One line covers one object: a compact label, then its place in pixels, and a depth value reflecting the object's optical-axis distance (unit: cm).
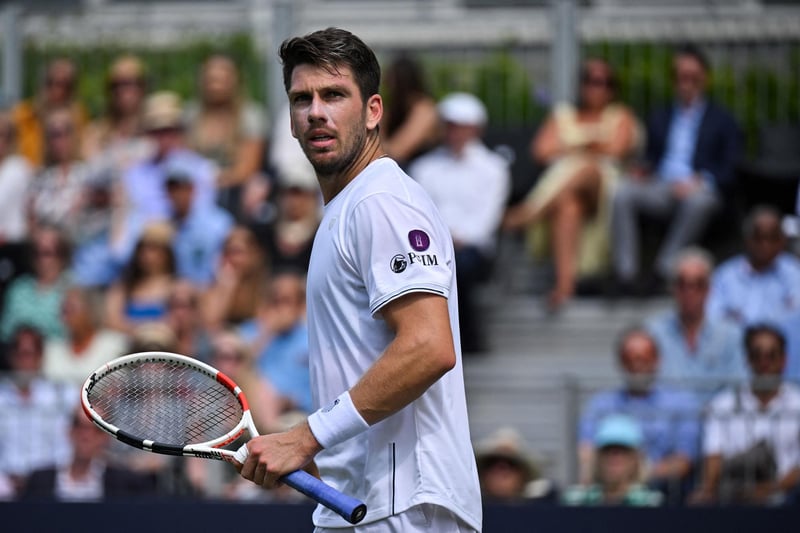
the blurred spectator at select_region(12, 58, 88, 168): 2200
